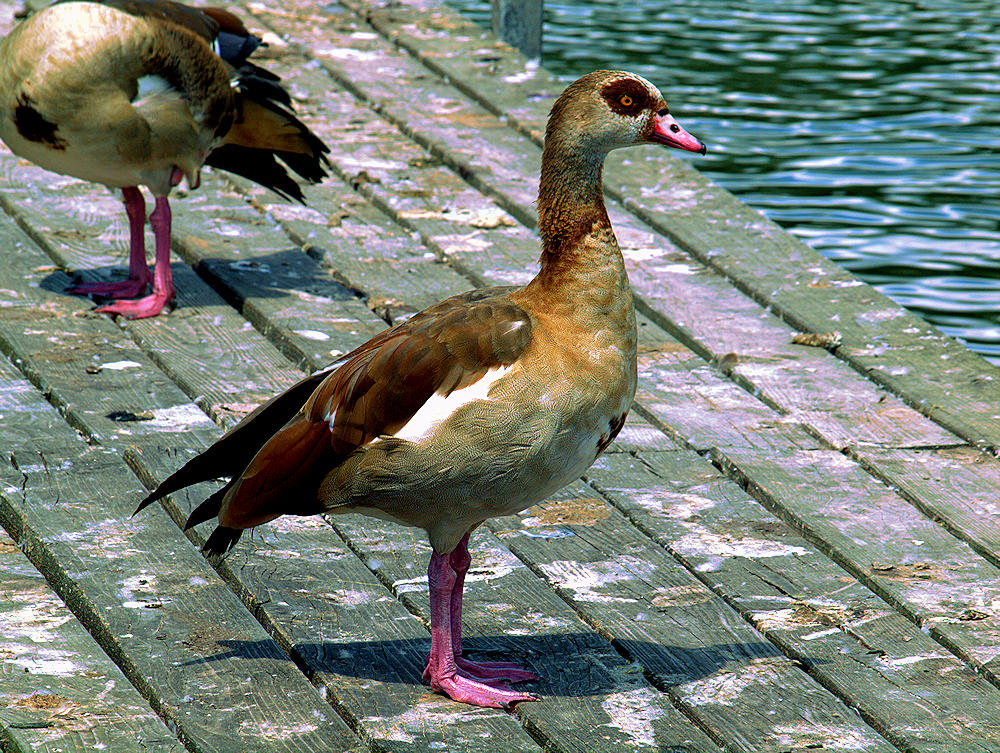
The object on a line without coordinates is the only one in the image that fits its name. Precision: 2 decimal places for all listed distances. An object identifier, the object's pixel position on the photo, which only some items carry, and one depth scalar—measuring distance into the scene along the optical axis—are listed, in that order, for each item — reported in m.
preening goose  10.45
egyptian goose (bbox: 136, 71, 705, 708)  6.34
